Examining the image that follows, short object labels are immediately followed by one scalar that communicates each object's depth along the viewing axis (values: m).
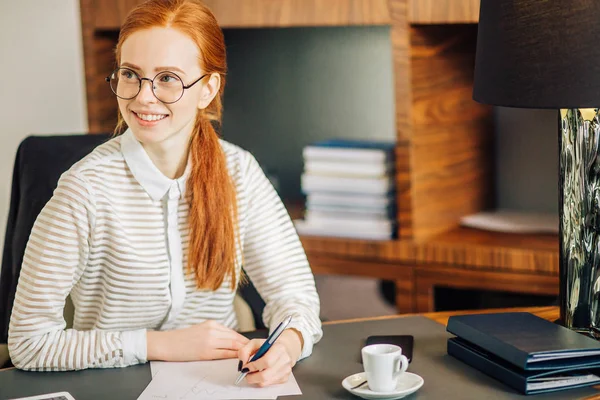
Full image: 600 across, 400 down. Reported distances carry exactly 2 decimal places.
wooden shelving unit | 2.18
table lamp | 1.44
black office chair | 1.86
